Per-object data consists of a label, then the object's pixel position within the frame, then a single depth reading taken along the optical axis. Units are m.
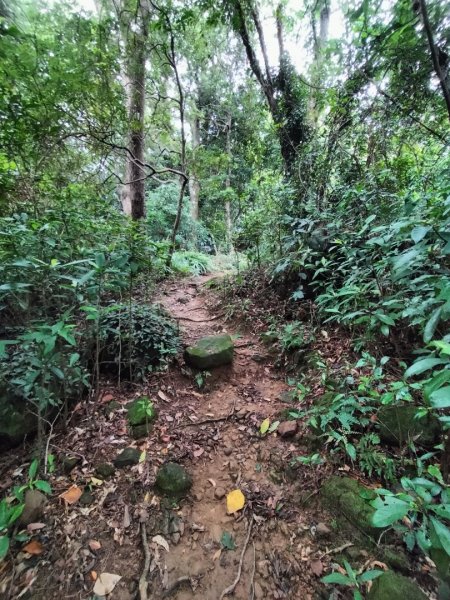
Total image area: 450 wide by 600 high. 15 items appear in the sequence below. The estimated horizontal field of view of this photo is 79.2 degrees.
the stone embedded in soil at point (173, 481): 2.07
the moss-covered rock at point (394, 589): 1.35
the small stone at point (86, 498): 2.00
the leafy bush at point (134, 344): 3.02
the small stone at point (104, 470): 2.18
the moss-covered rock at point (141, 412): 2.58
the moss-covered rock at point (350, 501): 1.70
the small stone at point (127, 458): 2.25
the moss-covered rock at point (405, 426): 1.92
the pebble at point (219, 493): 2.08
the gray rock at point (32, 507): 1.79
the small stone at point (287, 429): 2.40
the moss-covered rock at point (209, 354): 3.29
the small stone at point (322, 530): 1.75
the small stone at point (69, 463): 2.17
